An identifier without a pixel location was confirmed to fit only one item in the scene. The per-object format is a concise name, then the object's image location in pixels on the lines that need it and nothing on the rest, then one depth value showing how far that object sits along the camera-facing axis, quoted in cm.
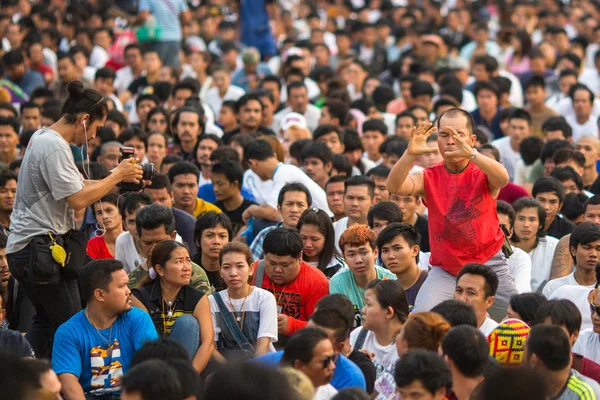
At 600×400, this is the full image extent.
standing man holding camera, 1310
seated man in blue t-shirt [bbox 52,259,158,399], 1274
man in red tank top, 1287
